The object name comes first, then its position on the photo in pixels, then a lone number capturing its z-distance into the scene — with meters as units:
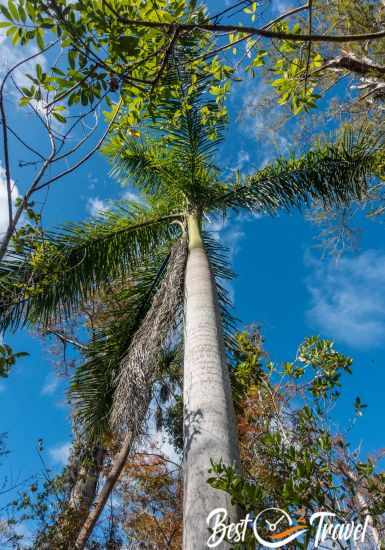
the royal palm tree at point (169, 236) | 3.97
